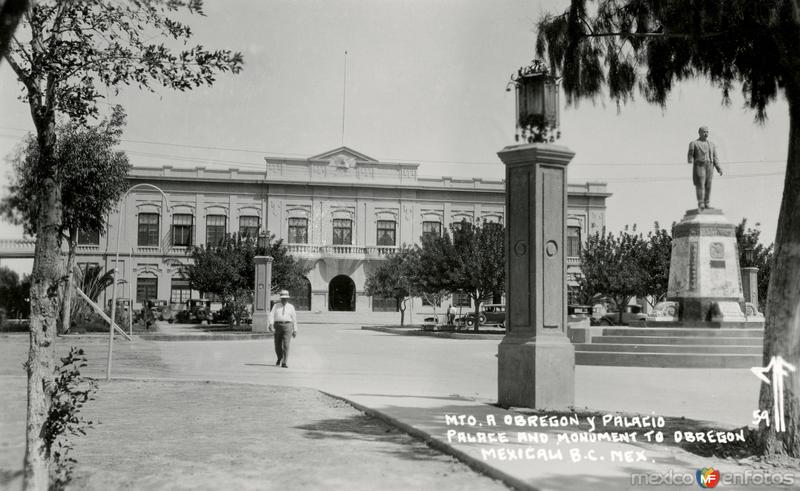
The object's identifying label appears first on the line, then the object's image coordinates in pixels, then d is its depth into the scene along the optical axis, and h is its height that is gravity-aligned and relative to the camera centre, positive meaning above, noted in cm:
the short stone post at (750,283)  3058 +101
